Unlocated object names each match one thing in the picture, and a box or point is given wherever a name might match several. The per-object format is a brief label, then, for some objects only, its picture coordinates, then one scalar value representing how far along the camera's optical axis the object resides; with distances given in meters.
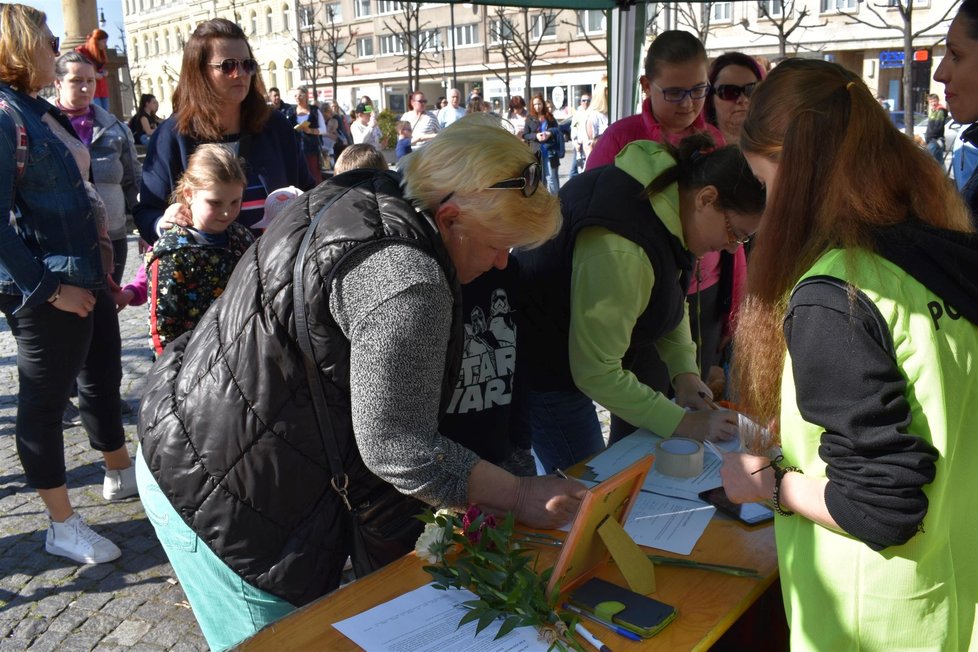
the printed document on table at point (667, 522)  1.70
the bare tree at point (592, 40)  40.95
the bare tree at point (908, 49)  9.77
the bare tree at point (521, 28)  33.13
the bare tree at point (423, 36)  44.78
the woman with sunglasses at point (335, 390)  1.37
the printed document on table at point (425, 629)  1.35
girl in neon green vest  1.14
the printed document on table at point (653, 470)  1.97
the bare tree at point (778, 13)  16.56
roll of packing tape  2.02
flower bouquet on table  1.36
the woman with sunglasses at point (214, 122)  3.08
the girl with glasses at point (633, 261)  2.03
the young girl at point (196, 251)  2.67
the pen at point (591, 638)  1.34
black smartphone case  1.40
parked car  12.75
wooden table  1.38
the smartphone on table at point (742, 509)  1.79
